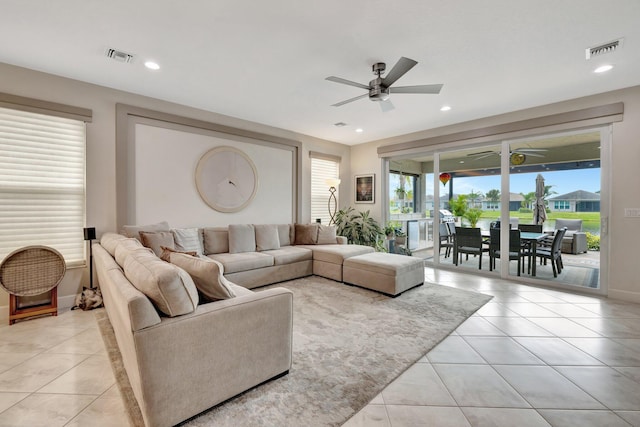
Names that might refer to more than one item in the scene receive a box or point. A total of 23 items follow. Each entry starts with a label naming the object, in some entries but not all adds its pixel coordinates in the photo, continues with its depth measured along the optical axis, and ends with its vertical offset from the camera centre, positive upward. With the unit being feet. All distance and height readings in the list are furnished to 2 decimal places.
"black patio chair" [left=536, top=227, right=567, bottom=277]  14.23 -2.28
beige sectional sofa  4.68 -2.26
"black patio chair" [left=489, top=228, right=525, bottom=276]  15.21 -2.13
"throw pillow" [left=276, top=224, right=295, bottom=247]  16.93 -1.50
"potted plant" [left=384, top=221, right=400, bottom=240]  19.97 -1.48
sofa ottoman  12.34 -2.87
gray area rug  5.46 -3.85
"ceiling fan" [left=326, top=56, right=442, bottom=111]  8.88 +4.10
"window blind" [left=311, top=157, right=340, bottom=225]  20.31 +1.73
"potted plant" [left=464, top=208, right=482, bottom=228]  17.11 -0.37
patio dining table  14.48 -1.57
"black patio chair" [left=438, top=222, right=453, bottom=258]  18.28 -1.85
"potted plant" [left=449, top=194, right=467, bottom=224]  17.79 +0.19
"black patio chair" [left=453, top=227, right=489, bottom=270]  16.72 -2.09
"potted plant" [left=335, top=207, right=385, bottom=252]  19.90 -1.46
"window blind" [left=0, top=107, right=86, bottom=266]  9.96 +1.02
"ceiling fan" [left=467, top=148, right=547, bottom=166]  14.85 +2.92
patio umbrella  14.78 +0.19
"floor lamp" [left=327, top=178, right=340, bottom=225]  21.18 +0.48
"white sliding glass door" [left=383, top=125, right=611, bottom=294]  12.59 +1.70
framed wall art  21.20 +1.59
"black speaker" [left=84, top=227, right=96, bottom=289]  10.73 -1.02
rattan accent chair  9.09 -2.18
